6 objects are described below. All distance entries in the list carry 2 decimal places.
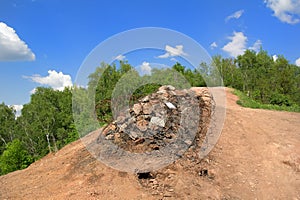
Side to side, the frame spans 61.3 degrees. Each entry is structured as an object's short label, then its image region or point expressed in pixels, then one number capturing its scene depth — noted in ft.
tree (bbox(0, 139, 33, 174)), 80.38
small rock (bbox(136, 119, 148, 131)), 24.43
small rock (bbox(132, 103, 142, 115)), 25.54
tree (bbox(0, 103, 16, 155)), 107.65
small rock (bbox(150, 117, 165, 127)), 24.15
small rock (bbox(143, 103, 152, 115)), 25.25
